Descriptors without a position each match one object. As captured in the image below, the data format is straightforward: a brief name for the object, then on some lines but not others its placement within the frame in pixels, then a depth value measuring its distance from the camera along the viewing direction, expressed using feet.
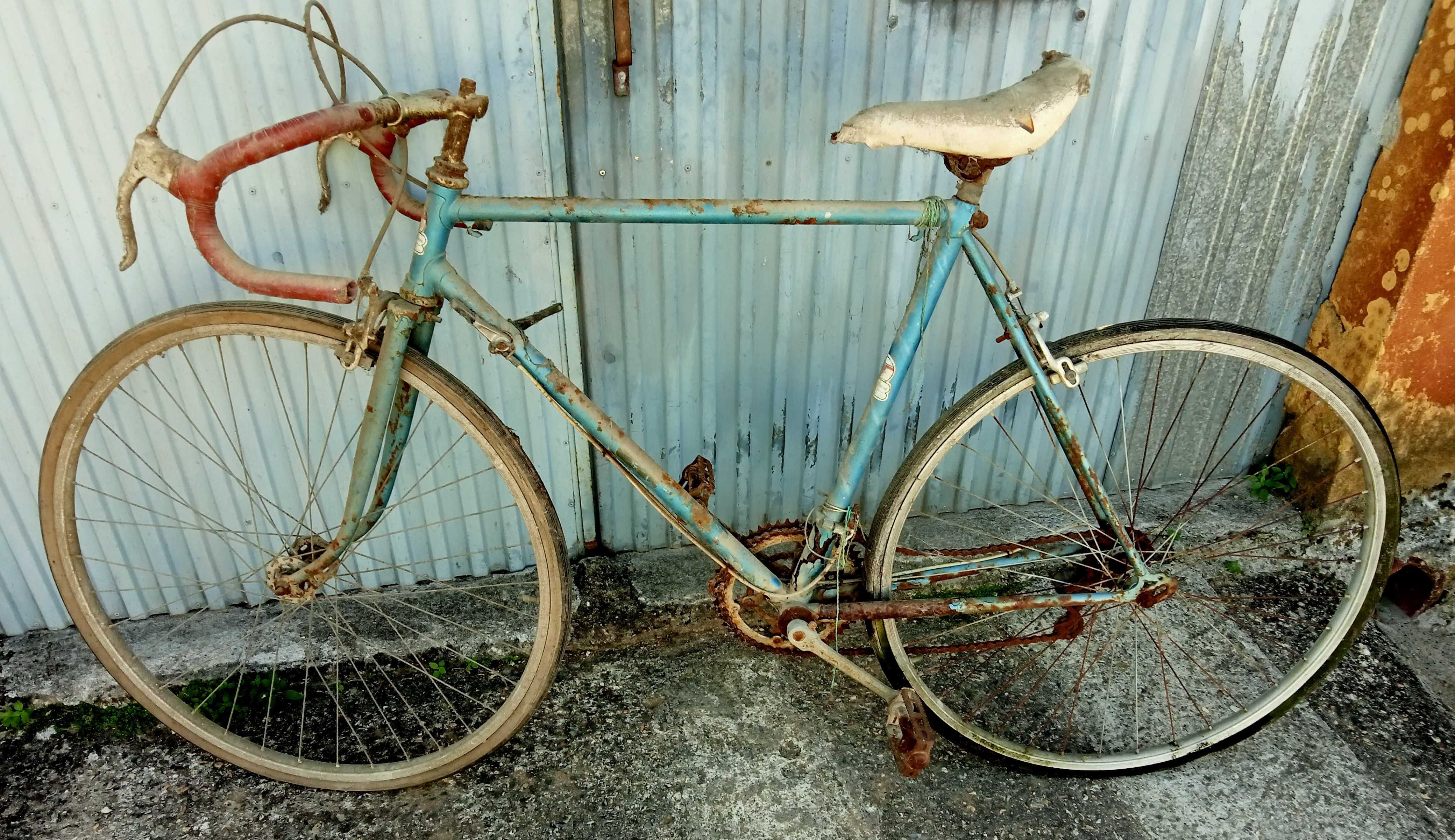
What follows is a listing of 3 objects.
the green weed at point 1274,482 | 9.95
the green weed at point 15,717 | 7.55
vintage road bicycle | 5.85
